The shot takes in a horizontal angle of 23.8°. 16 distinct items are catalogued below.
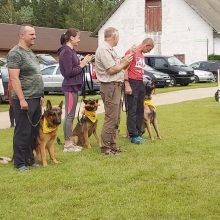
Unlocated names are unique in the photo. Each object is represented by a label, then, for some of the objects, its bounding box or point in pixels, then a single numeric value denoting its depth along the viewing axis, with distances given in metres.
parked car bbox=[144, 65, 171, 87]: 26.31
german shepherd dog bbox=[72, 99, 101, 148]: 9.42
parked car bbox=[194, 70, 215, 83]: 31.73
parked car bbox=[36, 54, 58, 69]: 36.15
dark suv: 28.50
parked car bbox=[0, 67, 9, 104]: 19.83
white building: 39.25
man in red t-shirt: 9.41
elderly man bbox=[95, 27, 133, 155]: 8.23
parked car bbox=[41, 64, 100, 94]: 24.31
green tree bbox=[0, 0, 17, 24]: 76.25
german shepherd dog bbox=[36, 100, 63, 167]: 7.82
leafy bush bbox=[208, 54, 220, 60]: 38.70
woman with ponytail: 8.54
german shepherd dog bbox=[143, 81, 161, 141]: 10.16
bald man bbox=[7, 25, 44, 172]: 7.21
